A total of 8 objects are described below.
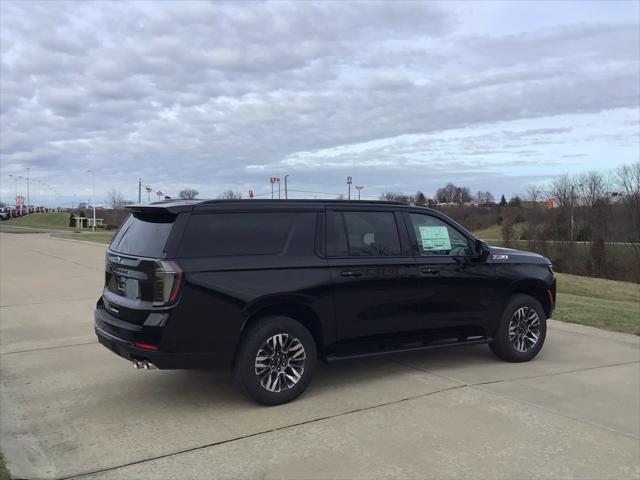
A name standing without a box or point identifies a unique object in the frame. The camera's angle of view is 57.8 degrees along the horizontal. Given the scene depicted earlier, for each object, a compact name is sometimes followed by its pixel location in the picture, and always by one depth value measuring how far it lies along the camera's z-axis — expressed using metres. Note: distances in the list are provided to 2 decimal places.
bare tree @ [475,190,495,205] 86.88
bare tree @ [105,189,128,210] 80.28
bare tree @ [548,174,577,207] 44.97
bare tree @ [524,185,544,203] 48.76
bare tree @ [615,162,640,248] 38.66
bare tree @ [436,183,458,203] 78.44
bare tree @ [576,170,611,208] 43.69
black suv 4.80
